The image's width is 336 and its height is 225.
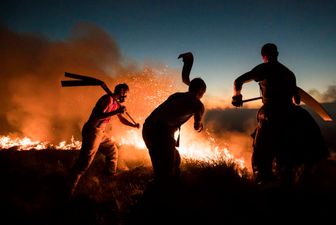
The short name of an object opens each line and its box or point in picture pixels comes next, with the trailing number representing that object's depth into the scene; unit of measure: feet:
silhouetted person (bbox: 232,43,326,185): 12.75
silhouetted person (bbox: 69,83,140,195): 18.21
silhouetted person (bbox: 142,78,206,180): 13.42
